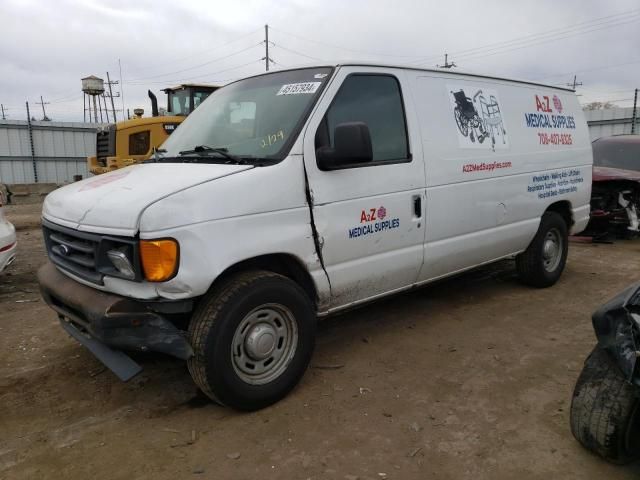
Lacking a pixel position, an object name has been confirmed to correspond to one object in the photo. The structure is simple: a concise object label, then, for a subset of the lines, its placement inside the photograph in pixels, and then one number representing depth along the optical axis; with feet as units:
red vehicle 27.66
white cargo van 9.16
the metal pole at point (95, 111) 131.44
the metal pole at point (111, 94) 169.40
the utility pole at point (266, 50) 138.98
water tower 104.32
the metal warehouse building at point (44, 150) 57.88
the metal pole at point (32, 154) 58.82
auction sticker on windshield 11.27
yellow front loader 38.45
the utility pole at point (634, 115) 52.70
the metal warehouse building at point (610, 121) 59.06
